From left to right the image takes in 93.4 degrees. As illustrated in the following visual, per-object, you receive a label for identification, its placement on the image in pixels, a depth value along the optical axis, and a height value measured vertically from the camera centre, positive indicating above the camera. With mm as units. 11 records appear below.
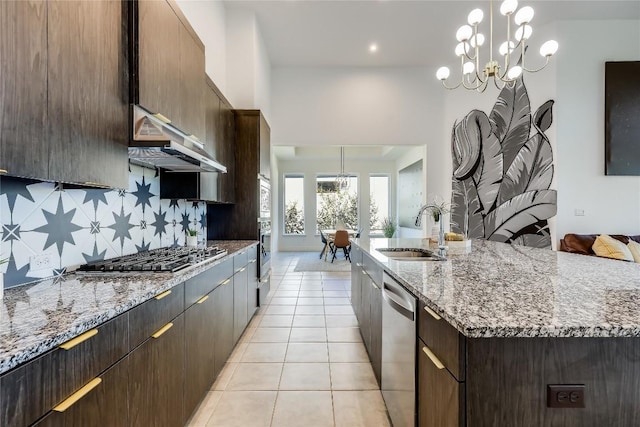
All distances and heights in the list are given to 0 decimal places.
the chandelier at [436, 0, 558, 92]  2646 +1682
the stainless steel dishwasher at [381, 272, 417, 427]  1312 -706
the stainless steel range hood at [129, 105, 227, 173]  1604 +369
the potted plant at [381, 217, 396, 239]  8790 -464
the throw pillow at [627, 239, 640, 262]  3793 -481
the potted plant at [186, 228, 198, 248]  2807 -263
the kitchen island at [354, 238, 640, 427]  843 -436
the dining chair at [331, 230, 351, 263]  7293 -679
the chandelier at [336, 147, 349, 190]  9117 +974
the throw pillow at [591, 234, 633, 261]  3770 -470
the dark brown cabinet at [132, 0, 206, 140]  1628 +922
